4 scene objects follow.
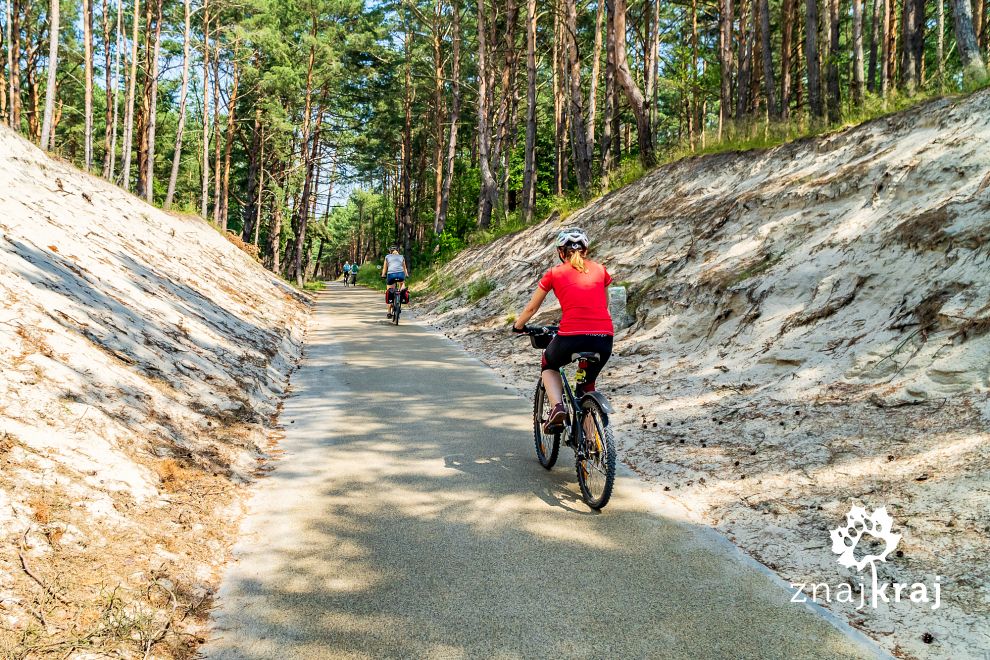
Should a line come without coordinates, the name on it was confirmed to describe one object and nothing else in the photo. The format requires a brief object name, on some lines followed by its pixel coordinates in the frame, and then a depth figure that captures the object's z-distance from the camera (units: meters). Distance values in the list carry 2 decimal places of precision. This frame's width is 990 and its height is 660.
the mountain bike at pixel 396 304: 17.89
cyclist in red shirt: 5.66
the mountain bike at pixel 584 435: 5.03
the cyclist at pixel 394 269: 18.38
